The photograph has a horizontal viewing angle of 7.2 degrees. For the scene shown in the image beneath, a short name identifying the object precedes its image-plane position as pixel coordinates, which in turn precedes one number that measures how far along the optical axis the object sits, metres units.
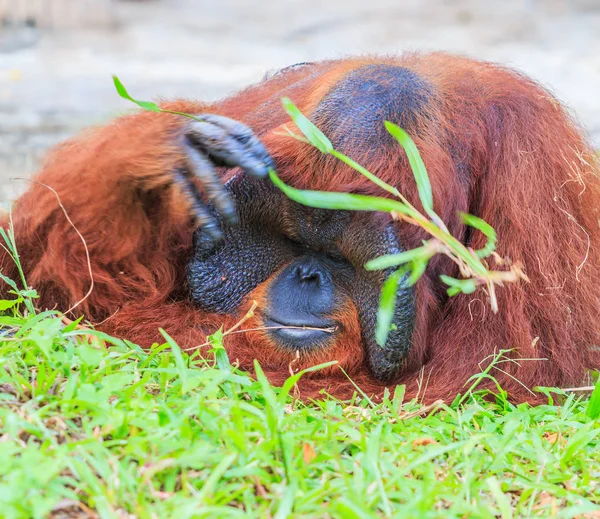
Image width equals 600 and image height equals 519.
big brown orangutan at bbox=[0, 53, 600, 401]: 6.15
